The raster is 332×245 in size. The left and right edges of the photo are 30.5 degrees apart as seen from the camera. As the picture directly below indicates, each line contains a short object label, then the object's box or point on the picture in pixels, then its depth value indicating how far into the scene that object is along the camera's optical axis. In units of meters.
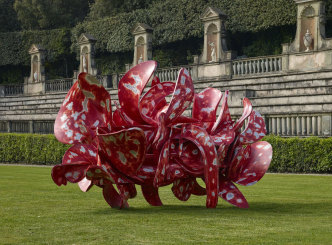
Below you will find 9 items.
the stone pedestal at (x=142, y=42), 31.78
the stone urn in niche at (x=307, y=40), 23.38
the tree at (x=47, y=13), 47.59
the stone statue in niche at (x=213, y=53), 27.56
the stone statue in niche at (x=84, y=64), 36.62
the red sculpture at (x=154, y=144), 8.24
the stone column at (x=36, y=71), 39.16
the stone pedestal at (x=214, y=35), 27.59
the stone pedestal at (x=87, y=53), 36.22
